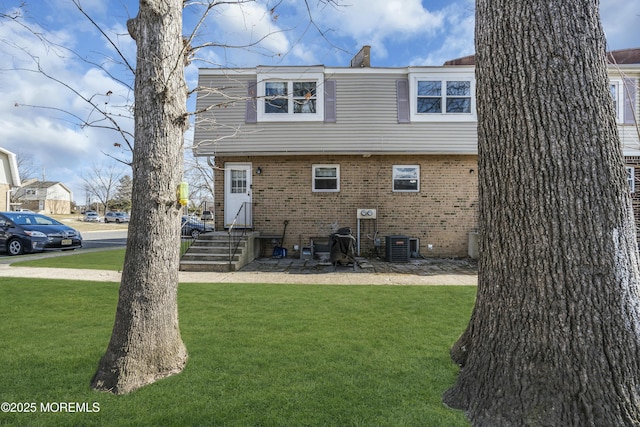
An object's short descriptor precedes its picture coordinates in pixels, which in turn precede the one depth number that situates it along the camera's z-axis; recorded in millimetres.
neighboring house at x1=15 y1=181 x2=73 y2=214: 54031
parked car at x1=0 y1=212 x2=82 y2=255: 11469
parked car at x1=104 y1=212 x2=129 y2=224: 45344
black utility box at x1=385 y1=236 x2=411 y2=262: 9984
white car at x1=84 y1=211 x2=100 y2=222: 45731
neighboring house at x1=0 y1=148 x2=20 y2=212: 20688
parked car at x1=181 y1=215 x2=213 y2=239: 18286
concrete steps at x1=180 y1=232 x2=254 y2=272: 8562
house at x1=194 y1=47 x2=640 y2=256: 10789
